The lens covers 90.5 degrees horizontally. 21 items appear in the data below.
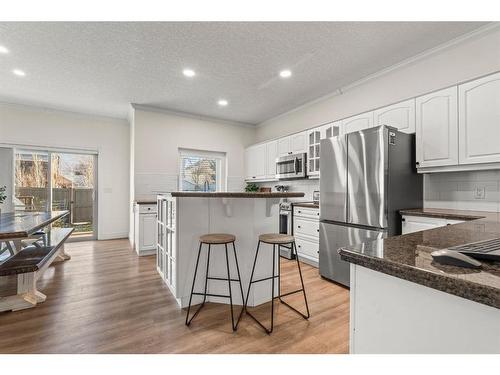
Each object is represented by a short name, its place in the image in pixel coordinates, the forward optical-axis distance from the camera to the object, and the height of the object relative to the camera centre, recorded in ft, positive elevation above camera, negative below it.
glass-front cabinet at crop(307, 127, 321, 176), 13.26 +2.01
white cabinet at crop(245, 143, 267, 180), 17.43 +1.86
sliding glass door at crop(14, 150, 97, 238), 15.90 +0.07
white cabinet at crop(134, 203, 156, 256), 13.74 -2.41
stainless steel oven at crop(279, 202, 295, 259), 13.30 -1.94
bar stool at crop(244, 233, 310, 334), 6.69 -1.48
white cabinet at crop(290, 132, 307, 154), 14.12 +2.62
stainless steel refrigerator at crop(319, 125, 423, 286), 8.36 -0.01
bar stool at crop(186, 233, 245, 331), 6.79 -1.51
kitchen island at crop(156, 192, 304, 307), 7.77 -1.51
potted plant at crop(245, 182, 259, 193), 18.21 +0.01
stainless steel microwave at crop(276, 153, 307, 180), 13.92 +1.22
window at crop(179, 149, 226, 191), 17.80 +1.23
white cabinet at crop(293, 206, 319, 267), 11.80 -2.25
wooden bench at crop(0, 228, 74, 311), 7.62 -3.08
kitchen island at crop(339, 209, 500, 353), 1.73 -0.94
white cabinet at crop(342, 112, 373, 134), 10.68 +2.93
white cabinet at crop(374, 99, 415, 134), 9.32 +2.85
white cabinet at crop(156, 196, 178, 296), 8.07 -2.03
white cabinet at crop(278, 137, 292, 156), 15.30 +2.58
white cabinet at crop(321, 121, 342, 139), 12.04 +2.92
